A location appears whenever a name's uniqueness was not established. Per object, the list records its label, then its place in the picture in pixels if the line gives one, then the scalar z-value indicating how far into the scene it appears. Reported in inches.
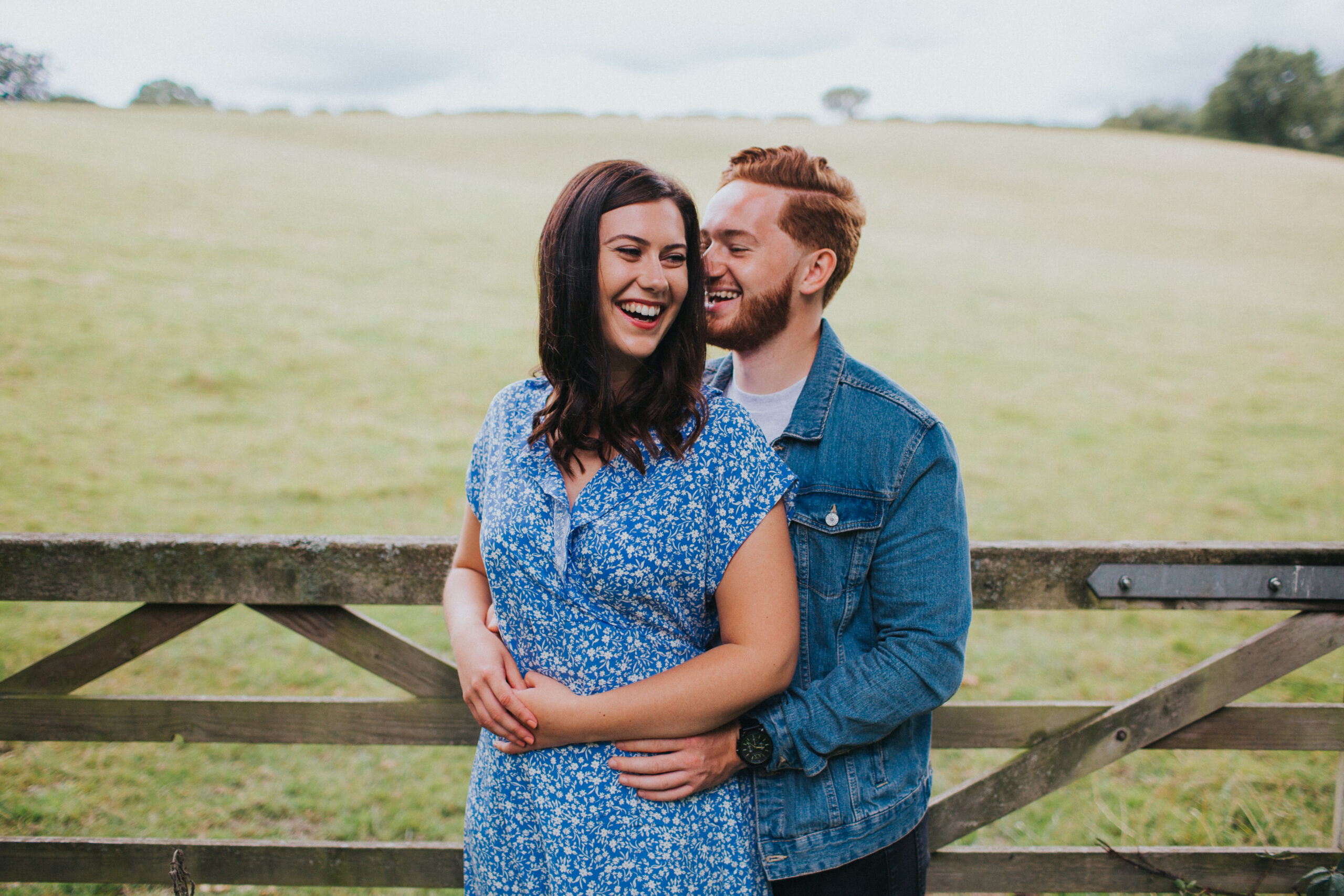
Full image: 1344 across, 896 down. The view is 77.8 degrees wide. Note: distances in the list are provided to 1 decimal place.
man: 67.6
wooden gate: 84.4
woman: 64.3
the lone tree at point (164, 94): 1870.1
